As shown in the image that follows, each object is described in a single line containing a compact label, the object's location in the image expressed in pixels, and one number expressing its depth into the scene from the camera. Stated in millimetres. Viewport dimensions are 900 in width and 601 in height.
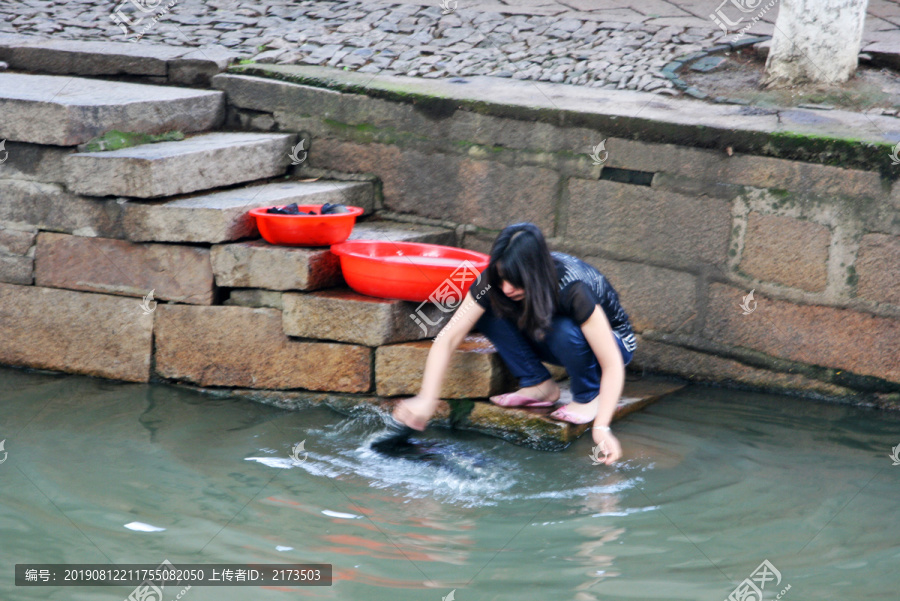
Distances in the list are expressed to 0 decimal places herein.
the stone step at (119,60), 10656
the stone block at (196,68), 10594
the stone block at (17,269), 9156
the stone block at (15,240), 9133
